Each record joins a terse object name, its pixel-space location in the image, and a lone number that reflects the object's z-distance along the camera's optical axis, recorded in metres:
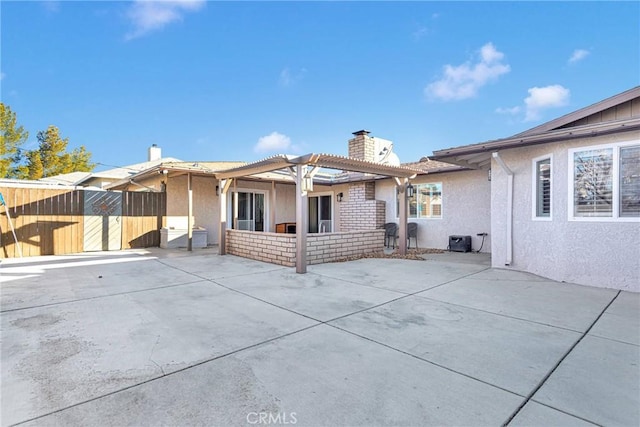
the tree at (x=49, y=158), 21.64
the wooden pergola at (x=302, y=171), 6.83
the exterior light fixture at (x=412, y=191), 12.03
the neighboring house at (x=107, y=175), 17.65
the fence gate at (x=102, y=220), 10.14
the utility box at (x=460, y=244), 10.36
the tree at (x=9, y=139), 18.80
